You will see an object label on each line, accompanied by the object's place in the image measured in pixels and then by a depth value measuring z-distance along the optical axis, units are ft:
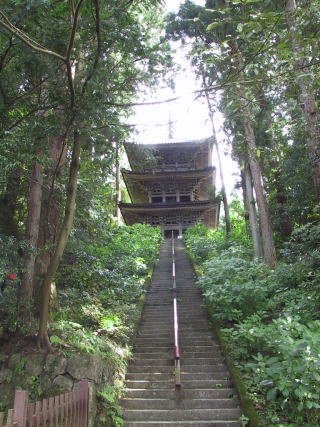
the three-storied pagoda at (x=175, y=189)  78.07
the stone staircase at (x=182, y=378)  15.74
